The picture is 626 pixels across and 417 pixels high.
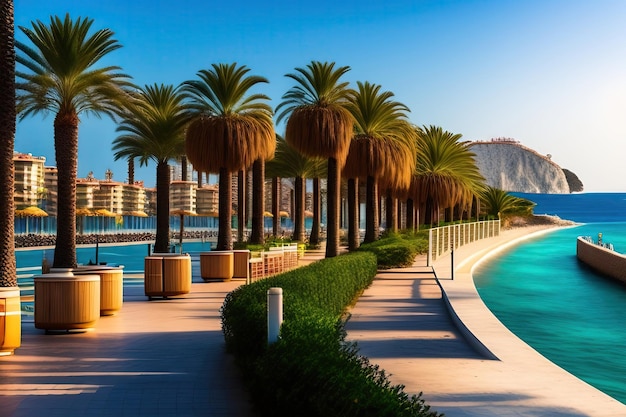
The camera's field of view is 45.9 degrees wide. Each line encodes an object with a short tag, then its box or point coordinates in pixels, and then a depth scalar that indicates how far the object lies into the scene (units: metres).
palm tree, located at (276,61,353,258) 31.05
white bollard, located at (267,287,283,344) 7.08
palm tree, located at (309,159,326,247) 49.72
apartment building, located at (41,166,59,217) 108.19
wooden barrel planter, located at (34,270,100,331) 11.62
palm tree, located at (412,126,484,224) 51.16
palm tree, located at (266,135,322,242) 49.00
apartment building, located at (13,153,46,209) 76.00
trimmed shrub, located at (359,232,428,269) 29.19
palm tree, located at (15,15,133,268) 21.39
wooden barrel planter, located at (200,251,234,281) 23.48
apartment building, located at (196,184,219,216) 64.62
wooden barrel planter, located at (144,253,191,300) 17.42
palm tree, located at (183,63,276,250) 29.91
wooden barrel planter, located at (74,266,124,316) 13.95
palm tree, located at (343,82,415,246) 35.50
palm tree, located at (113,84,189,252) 32.00
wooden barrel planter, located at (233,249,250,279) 24.83
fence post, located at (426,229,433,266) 31.72
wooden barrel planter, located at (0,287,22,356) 9.78
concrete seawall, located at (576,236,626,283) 35.18
